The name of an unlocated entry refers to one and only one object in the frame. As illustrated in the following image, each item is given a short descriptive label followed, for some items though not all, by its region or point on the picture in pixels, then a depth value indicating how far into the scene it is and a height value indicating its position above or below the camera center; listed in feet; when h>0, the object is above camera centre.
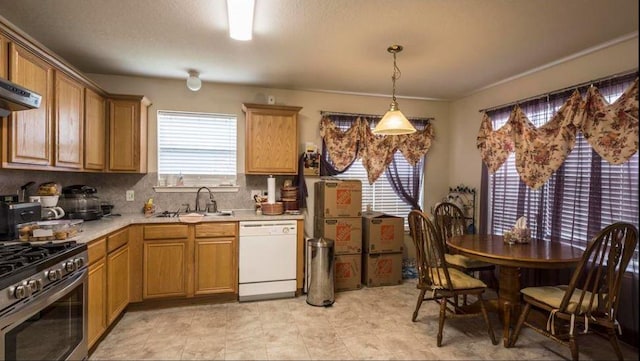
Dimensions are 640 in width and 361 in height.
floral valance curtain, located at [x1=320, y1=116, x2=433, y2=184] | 14.03 +1.31
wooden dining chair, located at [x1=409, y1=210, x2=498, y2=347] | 8.70 -2.77
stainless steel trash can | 11.09 -3.30
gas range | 5.22 -1.68
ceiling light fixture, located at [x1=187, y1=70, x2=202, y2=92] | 11.78 +3.21
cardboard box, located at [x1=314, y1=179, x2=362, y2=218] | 12.66 -0.87
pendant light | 9.10 +1.45
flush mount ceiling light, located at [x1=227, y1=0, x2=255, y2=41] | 6.99 +3.48
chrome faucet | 12.63 -1.25
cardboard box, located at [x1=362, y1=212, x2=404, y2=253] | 13.04 -2.27
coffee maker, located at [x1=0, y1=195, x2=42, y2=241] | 7.11 -0.99
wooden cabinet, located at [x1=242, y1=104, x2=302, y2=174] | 12.36 +1.31
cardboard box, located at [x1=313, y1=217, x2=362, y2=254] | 12.64 -2.19
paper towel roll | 12.43 -0.60
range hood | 5.72 +1.30
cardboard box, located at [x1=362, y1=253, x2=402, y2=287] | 13.01 -3.66
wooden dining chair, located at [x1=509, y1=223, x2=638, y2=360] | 7.02 -2.76
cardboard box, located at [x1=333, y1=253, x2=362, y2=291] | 12.59 -3.66
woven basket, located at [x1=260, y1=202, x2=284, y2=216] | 12.19 -1.28
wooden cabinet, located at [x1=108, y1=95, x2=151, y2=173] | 11.18 +1.30
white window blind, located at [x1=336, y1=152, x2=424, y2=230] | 14.85 -0.82
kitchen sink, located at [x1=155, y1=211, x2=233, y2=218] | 11.57 -1.47
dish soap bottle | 11.87 -1.28
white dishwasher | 11.27 -2.93
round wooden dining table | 7.89 -1.90
